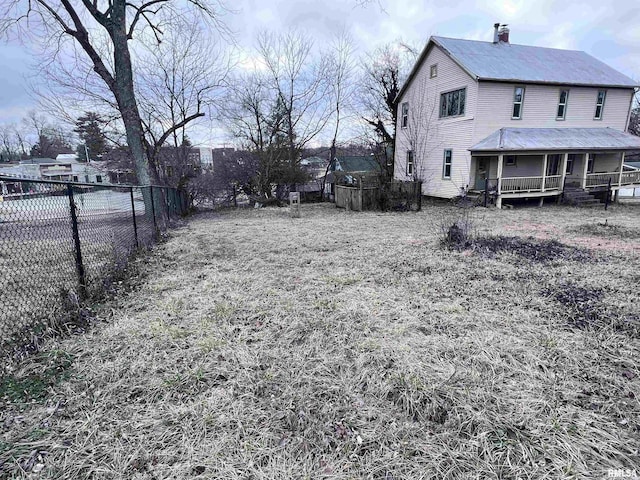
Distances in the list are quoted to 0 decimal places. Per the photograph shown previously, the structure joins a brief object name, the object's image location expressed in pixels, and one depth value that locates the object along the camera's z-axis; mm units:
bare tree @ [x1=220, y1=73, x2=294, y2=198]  18297
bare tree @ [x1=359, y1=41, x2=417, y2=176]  20734
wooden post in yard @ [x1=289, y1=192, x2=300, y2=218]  12984
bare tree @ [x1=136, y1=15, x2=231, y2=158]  14273
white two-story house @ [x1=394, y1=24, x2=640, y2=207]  14070
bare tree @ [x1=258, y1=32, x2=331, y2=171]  18266
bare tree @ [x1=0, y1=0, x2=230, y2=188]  9773
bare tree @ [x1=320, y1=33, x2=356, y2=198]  19275
